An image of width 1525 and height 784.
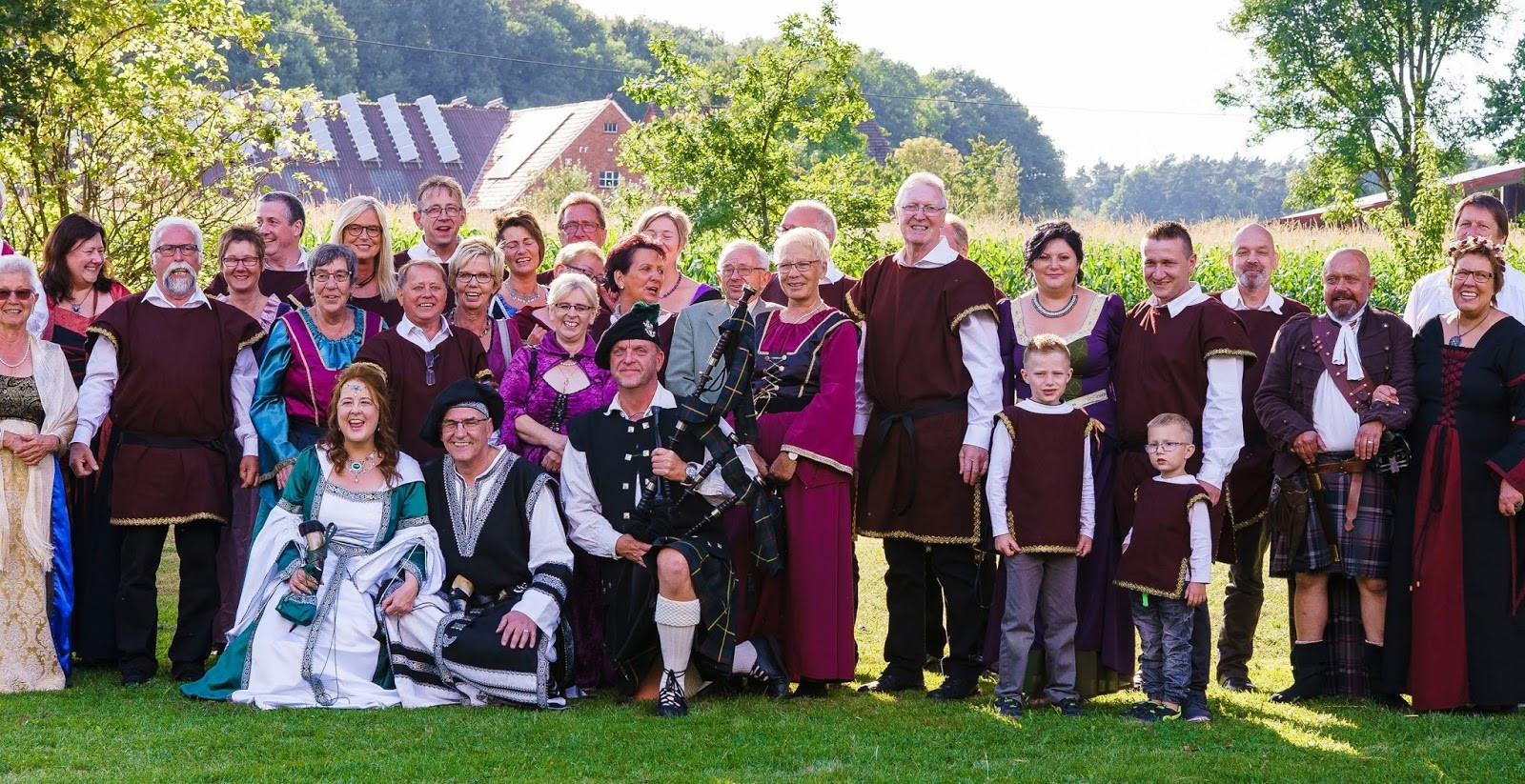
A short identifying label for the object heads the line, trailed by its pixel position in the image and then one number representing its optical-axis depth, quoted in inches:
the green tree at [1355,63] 1408.7
